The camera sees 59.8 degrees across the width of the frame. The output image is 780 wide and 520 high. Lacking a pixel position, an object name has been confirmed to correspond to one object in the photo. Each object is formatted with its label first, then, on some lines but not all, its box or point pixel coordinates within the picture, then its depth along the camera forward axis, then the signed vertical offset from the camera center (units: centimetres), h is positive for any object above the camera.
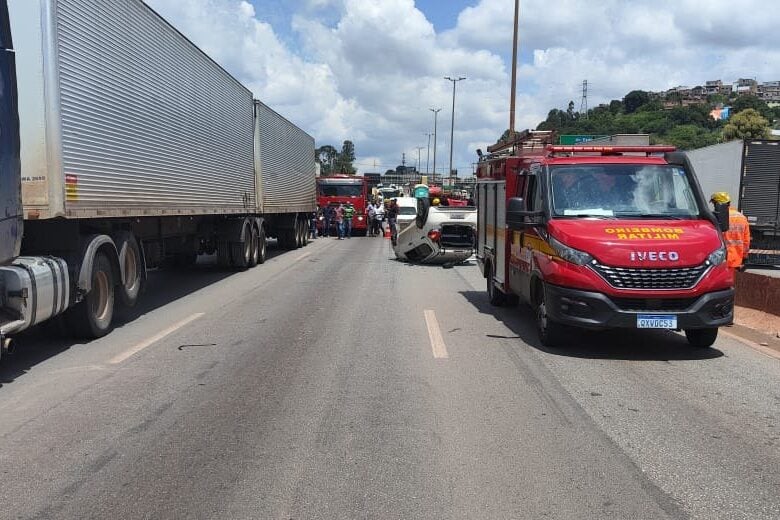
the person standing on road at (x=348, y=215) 3309 -82
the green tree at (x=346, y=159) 13338 +908
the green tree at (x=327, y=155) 13260 +875
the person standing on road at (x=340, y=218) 3325 -98
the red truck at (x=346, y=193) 3497 +29
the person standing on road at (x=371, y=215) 3506 -83
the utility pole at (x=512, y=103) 2789 +401
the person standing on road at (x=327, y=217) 3481 -96
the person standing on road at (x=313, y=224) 3396 -130
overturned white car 1777 -86
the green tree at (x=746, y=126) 6266 +742
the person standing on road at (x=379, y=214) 3528 -78
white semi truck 682 +55
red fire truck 704 -45
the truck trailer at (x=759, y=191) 1883 +36
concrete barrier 993 -134
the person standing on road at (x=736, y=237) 957 -47
